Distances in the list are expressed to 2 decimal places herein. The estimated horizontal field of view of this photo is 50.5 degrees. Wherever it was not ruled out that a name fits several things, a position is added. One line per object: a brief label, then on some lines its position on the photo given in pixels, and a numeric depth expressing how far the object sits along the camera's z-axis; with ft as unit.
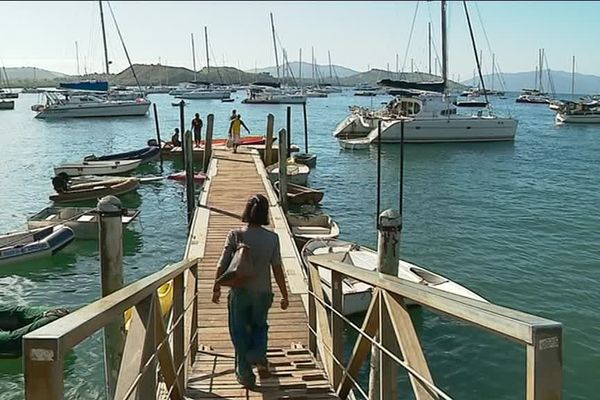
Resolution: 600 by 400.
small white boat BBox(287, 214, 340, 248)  51.83
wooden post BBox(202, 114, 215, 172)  85.35
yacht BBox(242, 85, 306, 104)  320.09
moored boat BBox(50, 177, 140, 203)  75.25
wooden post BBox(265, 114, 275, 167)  90.25
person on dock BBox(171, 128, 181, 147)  116.75
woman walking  17.71
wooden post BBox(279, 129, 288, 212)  59.47
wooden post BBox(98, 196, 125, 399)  21.93
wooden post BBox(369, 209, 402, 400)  12.69
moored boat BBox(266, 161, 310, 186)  82.28
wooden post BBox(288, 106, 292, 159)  88.78
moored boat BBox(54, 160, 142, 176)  89.92
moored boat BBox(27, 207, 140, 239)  58.80
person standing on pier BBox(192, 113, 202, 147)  99.25
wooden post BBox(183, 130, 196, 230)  60.18
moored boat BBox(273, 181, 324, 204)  72.81
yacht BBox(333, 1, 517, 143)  148.65
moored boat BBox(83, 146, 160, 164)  102.53
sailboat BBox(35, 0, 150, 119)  230.27
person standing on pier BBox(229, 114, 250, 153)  85.46
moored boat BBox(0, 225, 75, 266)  51.44
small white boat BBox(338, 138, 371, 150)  146.30
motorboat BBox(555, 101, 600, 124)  211.82
